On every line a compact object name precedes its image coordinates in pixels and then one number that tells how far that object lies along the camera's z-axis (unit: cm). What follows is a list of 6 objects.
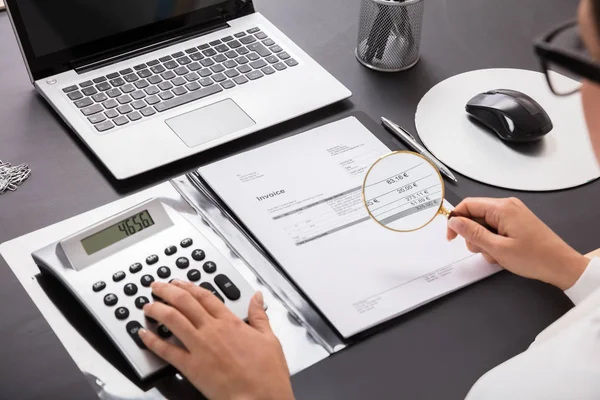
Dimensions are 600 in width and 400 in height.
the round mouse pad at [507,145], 92
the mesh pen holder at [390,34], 102
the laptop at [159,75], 92
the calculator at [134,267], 70
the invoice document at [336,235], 77
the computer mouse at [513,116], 94
